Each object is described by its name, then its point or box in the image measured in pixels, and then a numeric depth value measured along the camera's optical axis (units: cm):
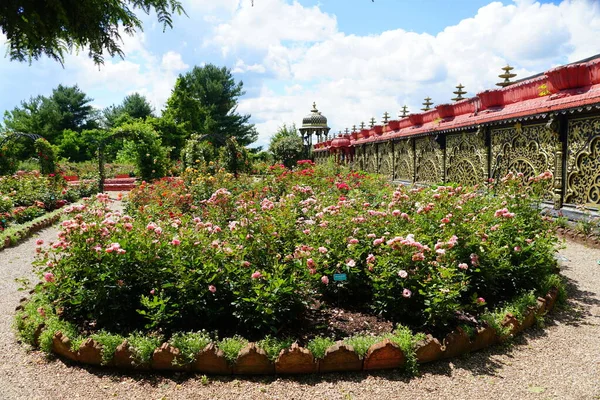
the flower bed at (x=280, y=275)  342
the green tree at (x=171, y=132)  3734
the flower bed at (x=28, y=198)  948
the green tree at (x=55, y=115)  4028
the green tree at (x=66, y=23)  165
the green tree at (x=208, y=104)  3897
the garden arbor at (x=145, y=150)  1823
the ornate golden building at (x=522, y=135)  699
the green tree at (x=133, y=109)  4450
